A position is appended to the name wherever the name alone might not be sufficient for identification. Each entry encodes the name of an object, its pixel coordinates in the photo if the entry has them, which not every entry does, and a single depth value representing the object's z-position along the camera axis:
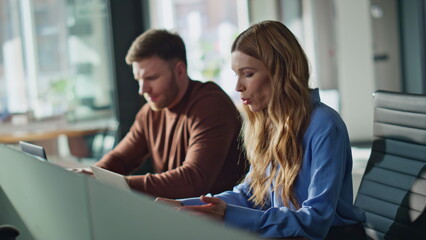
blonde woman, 1.46
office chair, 1.76
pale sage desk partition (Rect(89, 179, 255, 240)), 0.80
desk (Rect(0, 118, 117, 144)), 4.94
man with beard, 2.14
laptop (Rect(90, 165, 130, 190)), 1.56
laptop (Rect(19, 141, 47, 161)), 1.75
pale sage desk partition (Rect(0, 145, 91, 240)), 1.19
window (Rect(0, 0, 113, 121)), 7.40
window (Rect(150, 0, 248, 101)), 7.34
